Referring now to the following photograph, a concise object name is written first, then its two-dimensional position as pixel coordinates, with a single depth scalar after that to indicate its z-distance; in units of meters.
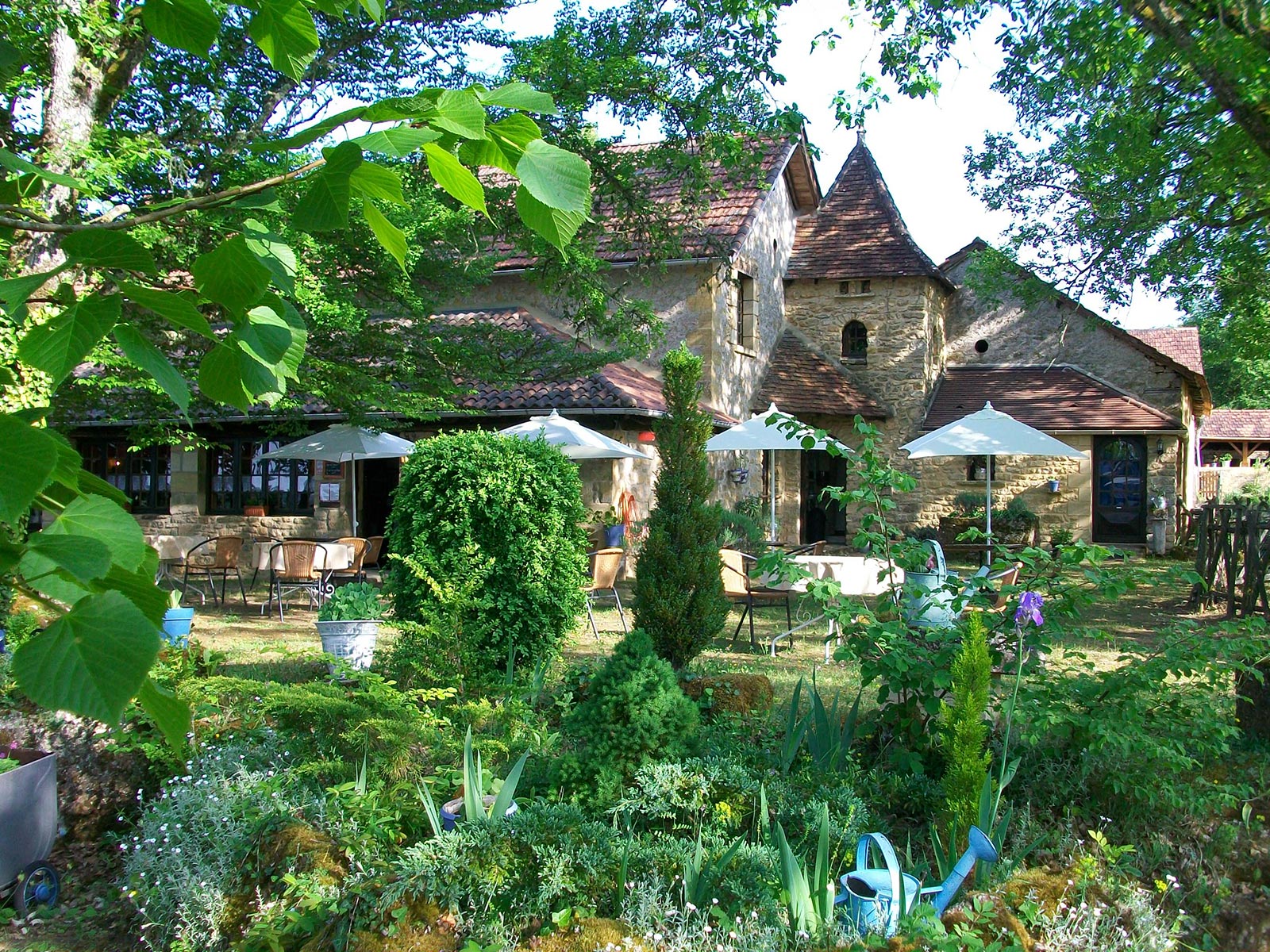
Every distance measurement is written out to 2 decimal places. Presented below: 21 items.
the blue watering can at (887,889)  3.01
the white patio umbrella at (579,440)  12.20
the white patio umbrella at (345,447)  12.69
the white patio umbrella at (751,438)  12.38
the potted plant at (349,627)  7.30
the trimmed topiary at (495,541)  6.91
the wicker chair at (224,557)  11.80
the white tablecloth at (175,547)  13.23
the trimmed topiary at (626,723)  3.92
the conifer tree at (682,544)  7.33
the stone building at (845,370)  17.00
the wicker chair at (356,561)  11.55
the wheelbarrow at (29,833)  3.67
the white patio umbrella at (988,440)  12.84
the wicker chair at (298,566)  11.04
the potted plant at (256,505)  16.73
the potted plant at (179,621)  7.44
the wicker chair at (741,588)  9.44
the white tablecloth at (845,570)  9.62
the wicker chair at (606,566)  9.84
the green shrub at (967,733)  3.51
